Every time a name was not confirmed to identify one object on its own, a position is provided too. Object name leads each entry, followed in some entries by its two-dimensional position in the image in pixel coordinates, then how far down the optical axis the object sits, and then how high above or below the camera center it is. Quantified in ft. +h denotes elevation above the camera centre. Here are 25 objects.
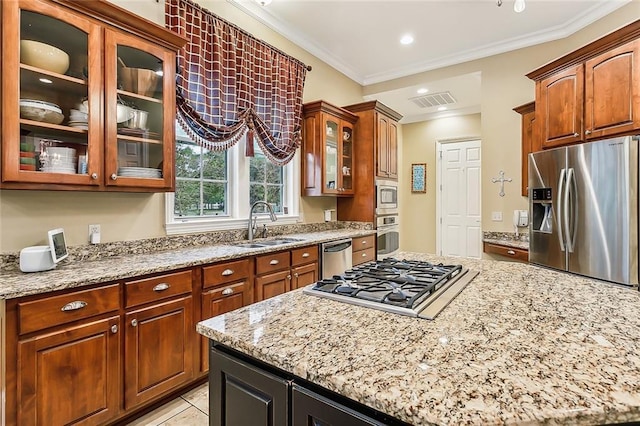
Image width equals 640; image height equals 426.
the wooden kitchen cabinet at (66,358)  4.77 -2.32
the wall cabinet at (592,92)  8.04 +3.27
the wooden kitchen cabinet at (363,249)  12.61 -1.52
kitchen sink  9.49 -0.96
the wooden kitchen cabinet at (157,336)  6.03 -2.45
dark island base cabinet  2.46 -1.59
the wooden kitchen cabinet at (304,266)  9.78 -1.69
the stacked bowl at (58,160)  5.95 +0.97
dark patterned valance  8.63 +3.85
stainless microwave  14.14 +0.68
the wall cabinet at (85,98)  5.52 +2.22
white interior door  18.62 +0.73
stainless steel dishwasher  10.97 -1.57
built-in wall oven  14.26 -1.05
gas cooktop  3.68 -1.01
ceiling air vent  16.75 +5.96
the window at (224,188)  9.21 +0.77
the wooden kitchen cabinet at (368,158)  13.96 +2.33
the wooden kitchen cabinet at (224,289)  7.32 -1.83
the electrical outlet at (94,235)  7.09 -0.50
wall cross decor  12.93 +1.25
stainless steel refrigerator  7.85 +0.06
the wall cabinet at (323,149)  12.74 +2.51
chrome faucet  10.22 -0.27
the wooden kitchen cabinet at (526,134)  11.86 +2.87
